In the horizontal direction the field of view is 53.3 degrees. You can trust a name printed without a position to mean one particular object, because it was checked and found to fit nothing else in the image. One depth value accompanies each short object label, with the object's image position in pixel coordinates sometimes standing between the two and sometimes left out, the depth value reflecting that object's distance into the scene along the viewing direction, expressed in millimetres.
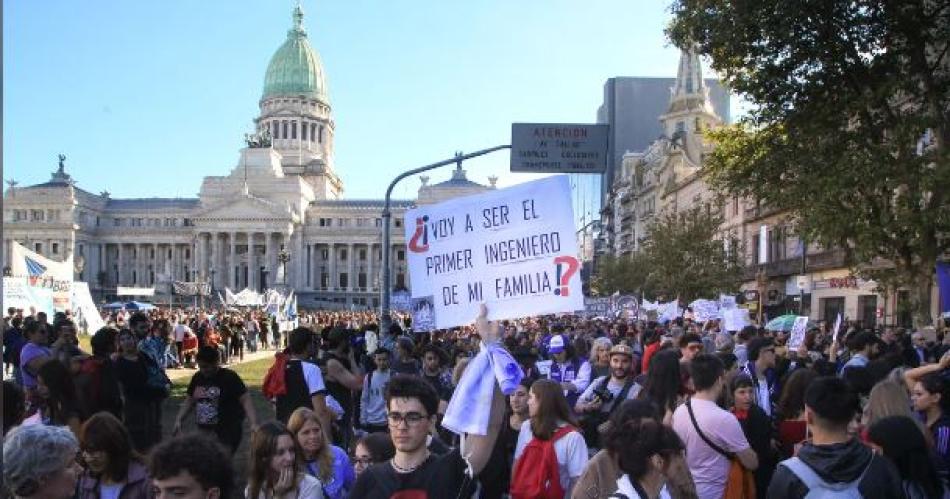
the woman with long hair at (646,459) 4074
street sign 15875
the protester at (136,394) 9547
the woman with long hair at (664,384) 6246
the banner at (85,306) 27517
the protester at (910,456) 4840
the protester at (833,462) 4332
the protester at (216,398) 8453
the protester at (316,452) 5477
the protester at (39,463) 3479
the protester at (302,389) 8117
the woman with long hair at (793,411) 6703
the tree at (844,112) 19625
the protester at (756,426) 6363
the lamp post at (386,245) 17125
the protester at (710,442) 5492
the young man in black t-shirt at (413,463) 3762
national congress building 122938
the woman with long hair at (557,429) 5324
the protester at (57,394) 6656
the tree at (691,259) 44781
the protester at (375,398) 9812
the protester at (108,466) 4910
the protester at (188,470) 3479
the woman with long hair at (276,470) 4957
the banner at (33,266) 25000
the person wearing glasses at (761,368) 8305
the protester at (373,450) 5289
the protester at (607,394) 7145
